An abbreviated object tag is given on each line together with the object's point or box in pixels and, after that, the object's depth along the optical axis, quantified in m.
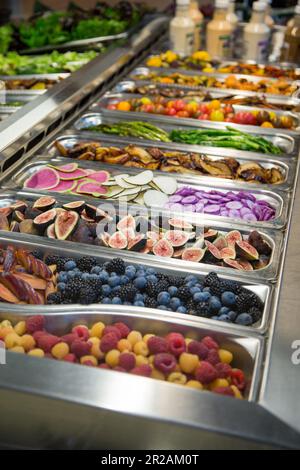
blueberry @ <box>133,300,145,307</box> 1.83
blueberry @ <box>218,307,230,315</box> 1.82
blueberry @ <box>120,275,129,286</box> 1.91
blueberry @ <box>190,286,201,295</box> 1.87
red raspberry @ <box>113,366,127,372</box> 1.58
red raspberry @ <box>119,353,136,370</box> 1.57
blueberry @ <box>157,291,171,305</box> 1.85
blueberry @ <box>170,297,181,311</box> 1.84
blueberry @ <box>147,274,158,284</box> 1.90
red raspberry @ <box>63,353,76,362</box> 1.62
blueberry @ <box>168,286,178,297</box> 1.88
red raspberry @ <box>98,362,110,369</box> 1.60
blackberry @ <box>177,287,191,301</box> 1.87
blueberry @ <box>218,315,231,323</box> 1.79
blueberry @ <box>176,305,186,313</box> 1.81
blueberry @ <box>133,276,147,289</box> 1.90
